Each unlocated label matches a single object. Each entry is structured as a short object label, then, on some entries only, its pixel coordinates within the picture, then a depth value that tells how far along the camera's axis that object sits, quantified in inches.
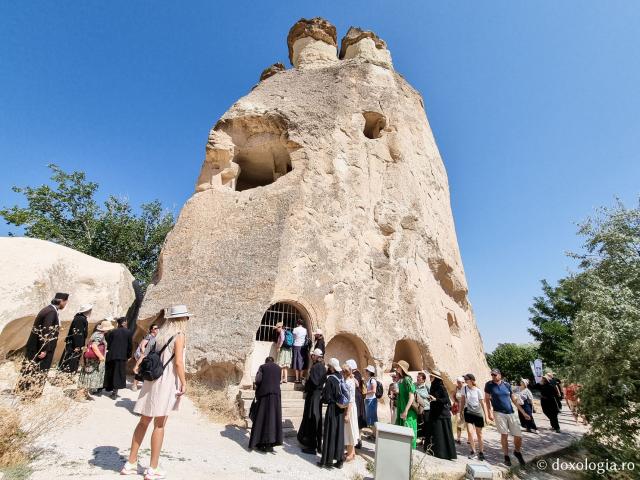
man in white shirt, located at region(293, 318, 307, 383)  365.4
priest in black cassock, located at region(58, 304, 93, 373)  255.1
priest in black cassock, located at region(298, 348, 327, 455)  251.1
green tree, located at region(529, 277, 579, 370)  926.7
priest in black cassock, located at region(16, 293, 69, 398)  215.9
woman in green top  258.8
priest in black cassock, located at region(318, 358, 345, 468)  225.9
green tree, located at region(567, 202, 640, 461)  265.9
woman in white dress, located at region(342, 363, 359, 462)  241.4
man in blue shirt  271.3
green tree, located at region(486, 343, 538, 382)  1174.3
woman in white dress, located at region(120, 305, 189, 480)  153.4
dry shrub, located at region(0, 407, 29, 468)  147.9
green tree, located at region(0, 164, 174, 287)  754.2
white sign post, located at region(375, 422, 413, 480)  181.6
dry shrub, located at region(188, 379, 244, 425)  297.0
